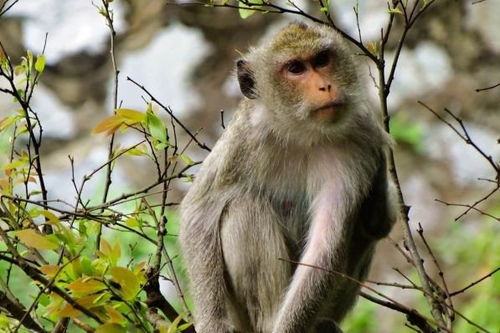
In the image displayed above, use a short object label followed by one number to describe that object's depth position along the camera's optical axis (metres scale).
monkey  11.02
